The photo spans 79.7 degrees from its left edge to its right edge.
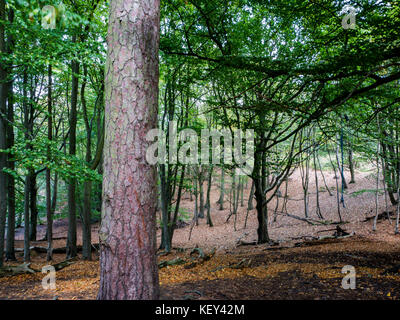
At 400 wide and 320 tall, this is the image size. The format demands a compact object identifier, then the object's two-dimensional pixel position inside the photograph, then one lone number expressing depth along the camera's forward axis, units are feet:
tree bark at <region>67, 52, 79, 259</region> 27.91
